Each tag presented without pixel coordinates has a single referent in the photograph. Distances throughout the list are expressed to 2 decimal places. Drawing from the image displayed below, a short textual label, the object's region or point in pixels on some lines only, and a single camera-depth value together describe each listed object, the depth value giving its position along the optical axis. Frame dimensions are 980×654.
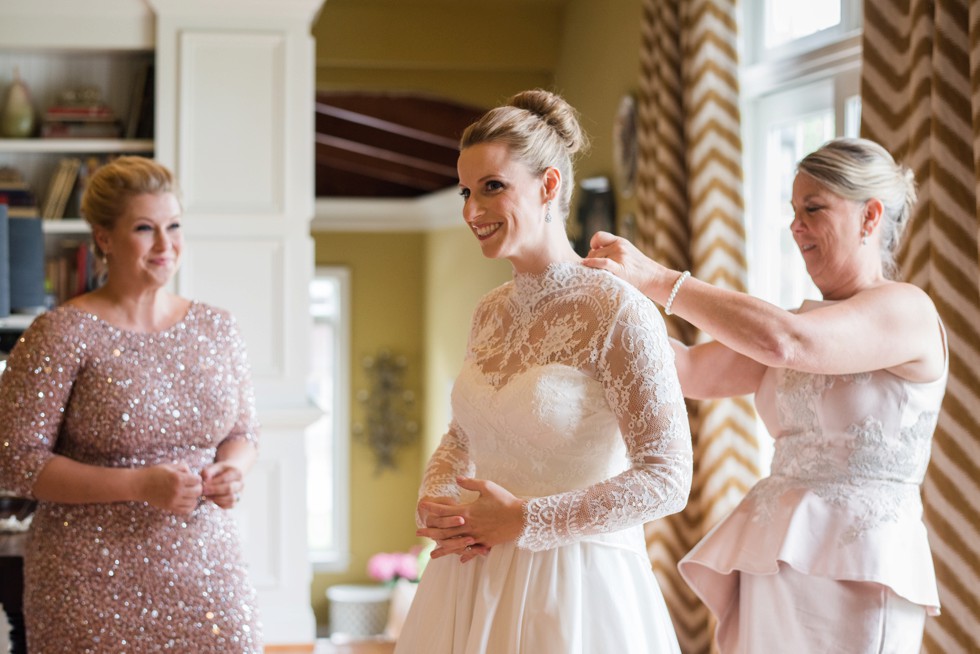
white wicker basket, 10.15
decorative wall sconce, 10.82
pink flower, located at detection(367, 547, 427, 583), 9.91
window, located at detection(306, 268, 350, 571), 10.85
